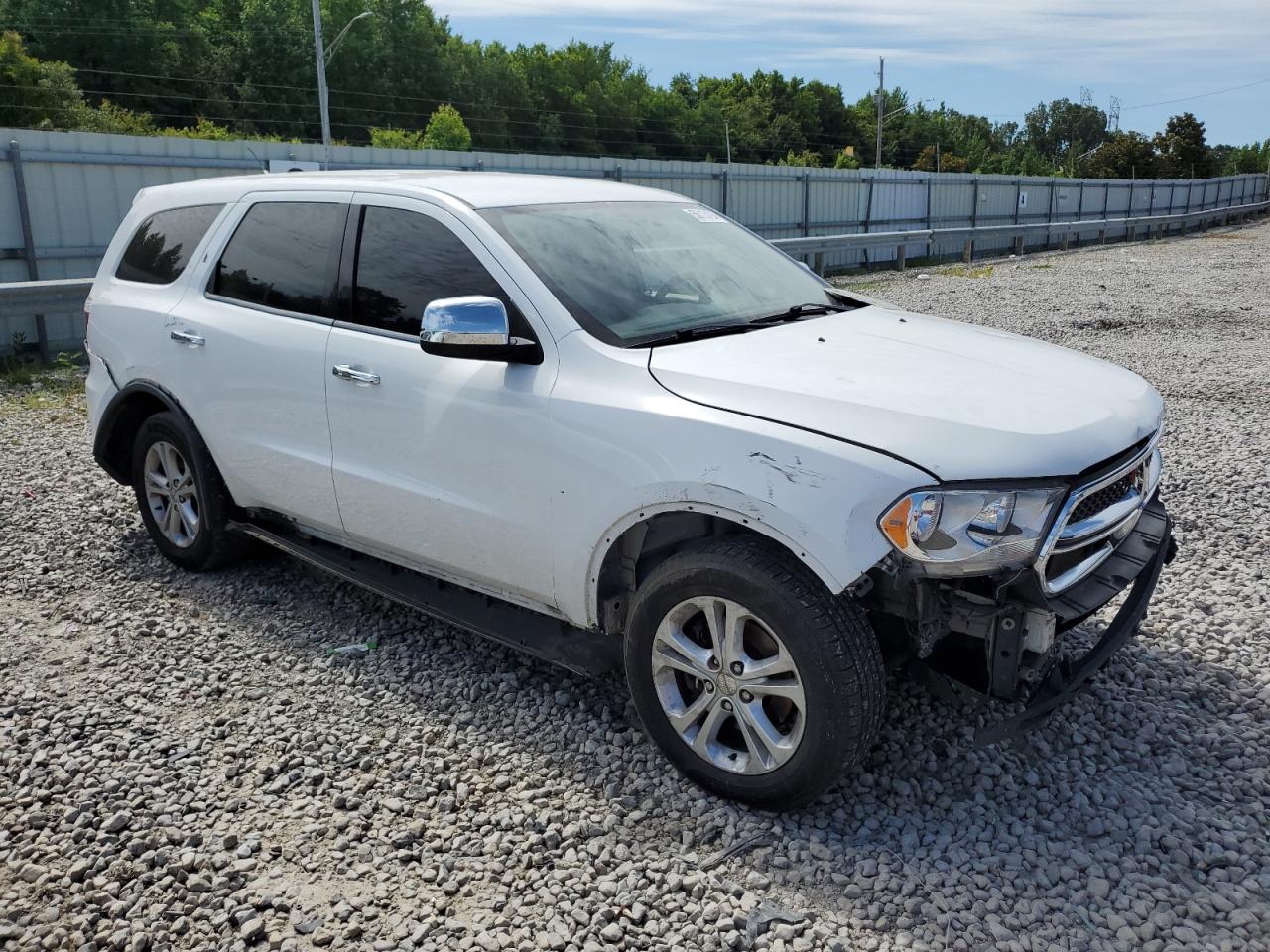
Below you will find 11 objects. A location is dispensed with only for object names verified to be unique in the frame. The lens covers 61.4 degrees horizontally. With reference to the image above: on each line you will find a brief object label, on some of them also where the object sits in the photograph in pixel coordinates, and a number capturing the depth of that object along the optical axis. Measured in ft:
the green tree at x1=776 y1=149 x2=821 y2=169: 288.00
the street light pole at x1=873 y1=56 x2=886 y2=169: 265.13
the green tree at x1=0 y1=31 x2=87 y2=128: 148.77
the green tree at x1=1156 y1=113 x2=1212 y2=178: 239.50
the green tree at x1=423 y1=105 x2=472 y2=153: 197.77
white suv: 10.07
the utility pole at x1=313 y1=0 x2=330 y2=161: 133.69
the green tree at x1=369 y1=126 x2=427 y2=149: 193.88
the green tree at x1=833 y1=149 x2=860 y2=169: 256.52
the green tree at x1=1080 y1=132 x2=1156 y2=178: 238.07
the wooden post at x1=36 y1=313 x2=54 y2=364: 37.77
